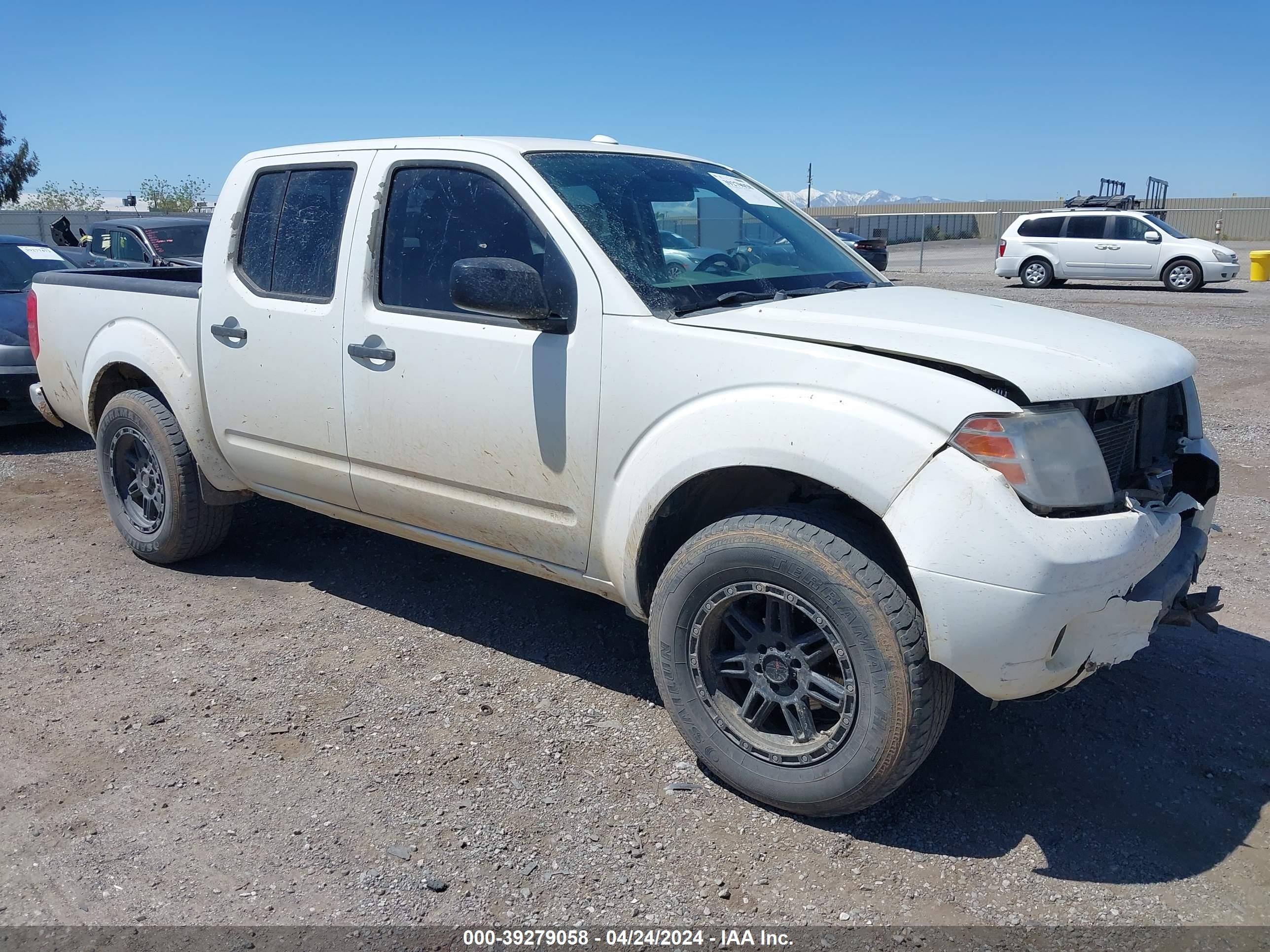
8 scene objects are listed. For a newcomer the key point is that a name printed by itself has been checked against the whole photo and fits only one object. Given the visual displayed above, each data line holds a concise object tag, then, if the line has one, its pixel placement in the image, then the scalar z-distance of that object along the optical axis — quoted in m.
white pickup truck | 2.72
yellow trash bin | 25.22
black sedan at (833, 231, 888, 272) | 27.36
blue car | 7.96
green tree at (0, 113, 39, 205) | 45.88
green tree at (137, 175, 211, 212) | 55.02
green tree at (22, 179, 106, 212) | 58.25
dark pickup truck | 12.12
